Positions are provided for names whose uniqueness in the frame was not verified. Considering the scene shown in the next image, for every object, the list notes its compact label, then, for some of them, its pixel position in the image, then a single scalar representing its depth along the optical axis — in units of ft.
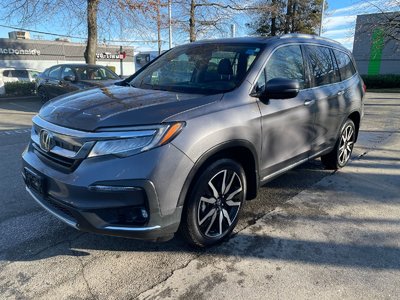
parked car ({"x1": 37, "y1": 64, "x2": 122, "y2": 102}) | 35.06
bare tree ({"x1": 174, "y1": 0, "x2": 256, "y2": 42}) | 53.16
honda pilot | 7.90
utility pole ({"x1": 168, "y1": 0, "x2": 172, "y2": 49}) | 51.37
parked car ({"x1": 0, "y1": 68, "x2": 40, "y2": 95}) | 85.47
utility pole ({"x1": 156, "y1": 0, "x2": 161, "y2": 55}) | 48.22
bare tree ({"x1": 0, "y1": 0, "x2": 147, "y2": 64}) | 44.98
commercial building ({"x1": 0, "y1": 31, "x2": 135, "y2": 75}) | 119.03
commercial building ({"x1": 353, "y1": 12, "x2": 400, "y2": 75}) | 106.11
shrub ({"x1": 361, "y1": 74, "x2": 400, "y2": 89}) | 85.71
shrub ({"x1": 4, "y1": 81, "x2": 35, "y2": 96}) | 51.44
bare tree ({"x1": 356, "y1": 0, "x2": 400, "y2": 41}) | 47.83
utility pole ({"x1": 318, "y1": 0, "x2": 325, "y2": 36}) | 75.70
